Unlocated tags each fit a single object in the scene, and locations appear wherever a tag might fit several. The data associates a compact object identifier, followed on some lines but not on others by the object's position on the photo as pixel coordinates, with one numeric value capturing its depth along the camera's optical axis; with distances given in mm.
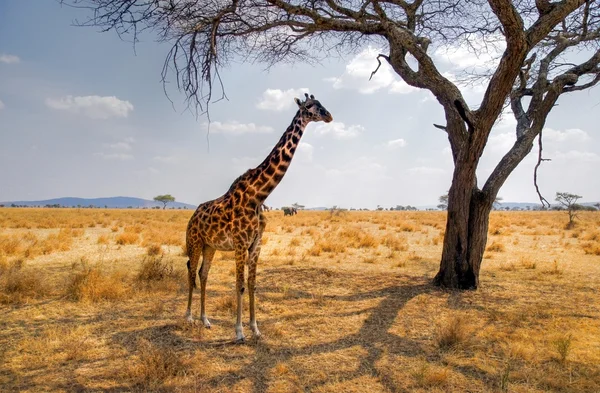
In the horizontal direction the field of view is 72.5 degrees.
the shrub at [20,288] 7473
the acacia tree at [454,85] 6734
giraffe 5684
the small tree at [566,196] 35131
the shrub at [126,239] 16609
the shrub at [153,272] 9172
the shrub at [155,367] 4395
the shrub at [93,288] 7621
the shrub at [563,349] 4914
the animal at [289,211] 44156
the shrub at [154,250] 13766
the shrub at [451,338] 5422
